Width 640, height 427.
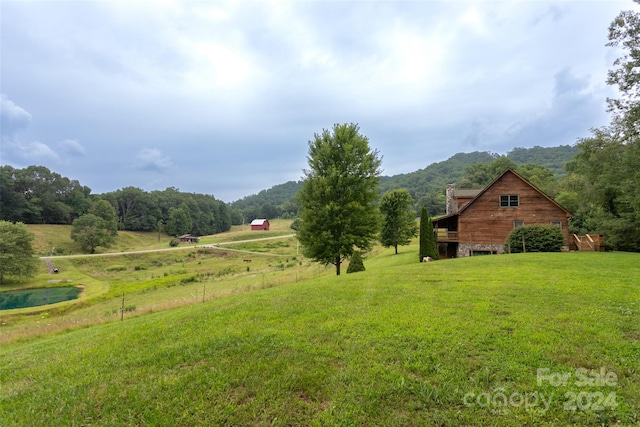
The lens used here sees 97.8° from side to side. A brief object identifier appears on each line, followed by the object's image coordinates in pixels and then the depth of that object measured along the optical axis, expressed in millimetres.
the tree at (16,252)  34175
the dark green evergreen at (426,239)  21859
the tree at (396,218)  33781
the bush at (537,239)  19078
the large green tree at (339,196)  16703
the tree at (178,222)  92562
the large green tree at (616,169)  16766
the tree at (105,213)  68488
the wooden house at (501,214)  22688
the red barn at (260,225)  99250
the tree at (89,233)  56938
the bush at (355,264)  17252
